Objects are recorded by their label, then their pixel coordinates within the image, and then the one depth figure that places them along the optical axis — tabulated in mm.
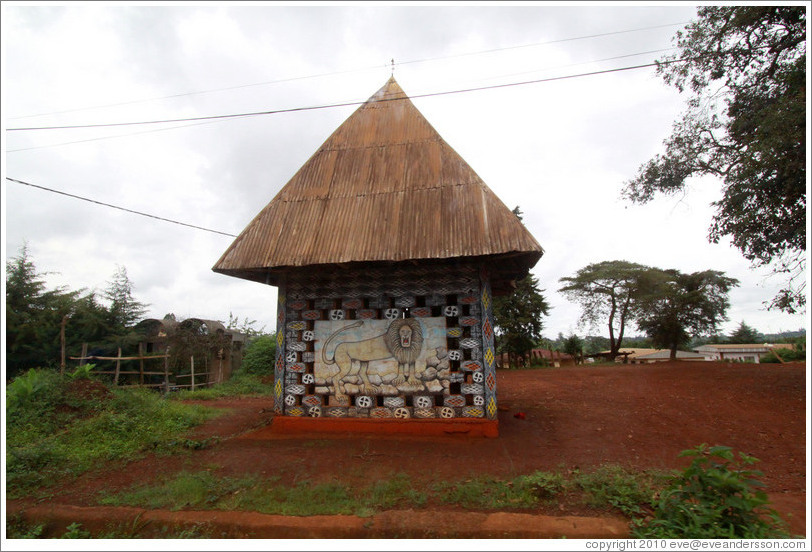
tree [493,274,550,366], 23703
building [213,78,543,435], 6703
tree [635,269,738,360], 23734
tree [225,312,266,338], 23578
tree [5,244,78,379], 14844
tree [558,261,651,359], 27781
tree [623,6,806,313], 8070
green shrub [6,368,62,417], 8234
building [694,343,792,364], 35812
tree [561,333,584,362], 27094
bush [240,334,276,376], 18969
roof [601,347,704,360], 42581
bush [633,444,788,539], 3152
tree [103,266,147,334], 17483
